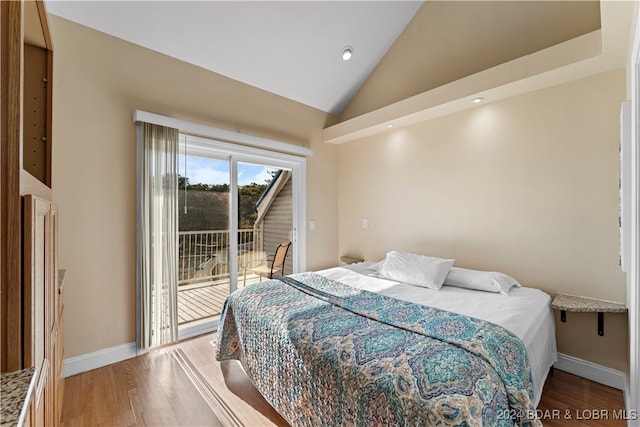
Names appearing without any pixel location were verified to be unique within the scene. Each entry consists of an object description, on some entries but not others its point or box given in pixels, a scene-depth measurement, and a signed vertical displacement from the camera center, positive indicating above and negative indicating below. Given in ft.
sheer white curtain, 8.52 -0.54
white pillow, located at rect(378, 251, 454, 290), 8.13 -1.65
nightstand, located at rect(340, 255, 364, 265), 13.19 -2.06
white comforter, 5.53 -2.09
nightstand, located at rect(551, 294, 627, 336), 6.67 -2.24
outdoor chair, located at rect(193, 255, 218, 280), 10.23 -1.88
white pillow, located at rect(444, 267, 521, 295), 7.51 -1.84
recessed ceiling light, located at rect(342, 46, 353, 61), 11.13 +6.46
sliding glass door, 9.84 -0.20
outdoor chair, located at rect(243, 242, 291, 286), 11.90 -2.03
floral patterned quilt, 3.64 -2.24
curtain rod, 8.46 +2.92
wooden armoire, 2.37 -0.23
